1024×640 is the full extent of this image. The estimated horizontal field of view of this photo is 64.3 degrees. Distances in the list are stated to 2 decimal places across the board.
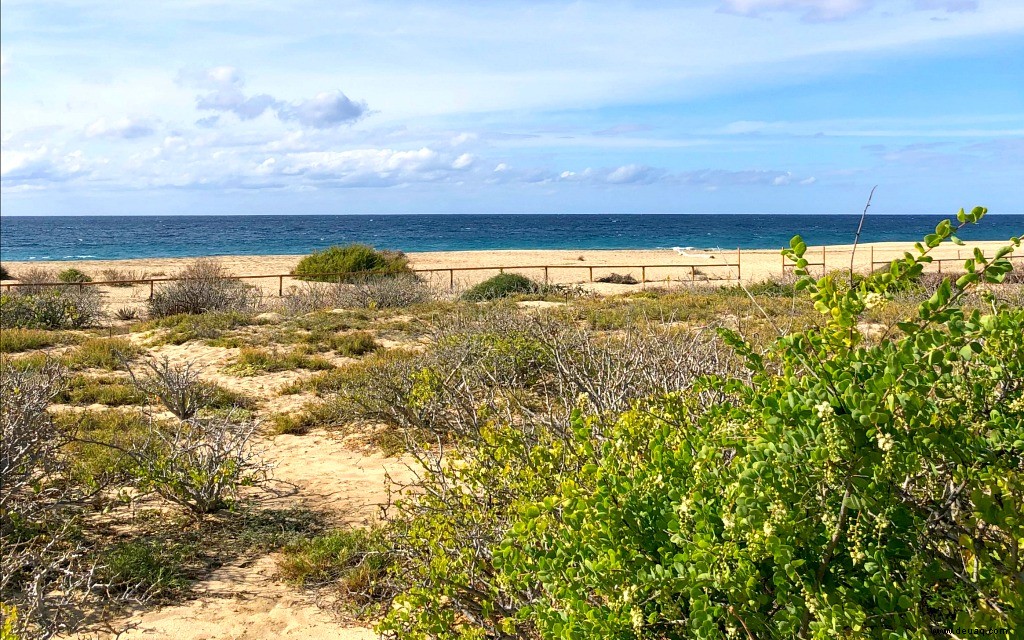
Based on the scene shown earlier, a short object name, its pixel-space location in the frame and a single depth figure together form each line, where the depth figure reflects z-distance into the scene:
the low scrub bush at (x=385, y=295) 18.92
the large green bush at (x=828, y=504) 1.99
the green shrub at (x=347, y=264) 26.60
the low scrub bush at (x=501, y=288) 20.34
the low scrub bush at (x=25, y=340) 13.16
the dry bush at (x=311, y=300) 17.59
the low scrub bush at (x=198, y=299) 18.42
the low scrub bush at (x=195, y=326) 14.18
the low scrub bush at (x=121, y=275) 33.78
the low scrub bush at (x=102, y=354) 11.82
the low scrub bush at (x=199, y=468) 6.16
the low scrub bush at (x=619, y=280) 31.66
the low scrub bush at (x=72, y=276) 27.94
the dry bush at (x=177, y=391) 8.66
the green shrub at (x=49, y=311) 15.88
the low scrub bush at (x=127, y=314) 18.70
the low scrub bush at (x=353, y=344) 13.00
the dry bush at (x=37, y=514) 4.30
